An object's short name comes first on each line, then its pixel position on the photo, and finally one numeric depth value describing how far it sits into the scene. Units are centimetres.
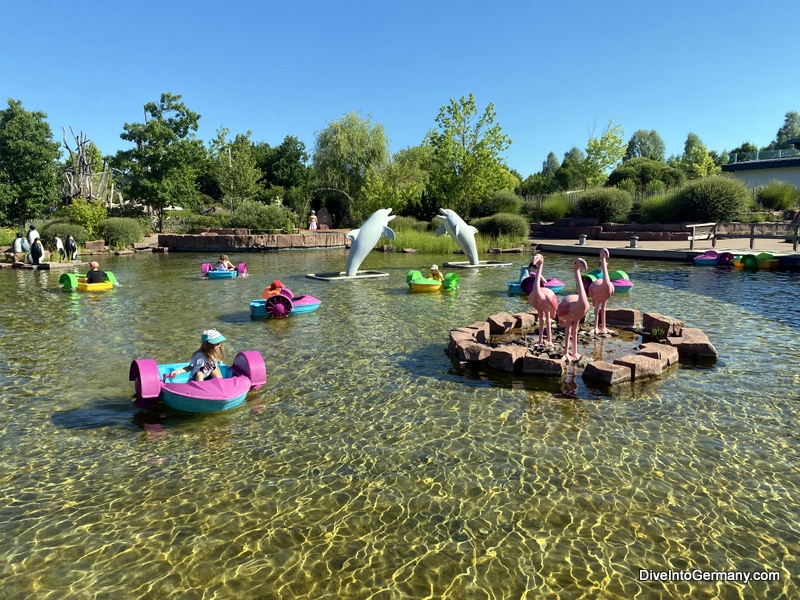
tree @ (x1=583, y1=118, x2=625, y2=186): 5459
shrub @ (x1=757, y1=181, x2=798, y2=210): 3503
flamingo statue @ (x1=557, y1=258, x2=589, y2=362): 789
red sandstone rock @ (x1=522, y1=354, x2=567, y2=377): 778
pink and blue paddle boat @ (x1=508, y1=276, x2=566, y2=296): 1359
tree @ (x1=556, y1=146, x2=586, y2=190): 5768
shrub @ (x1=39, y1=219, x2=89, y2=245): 2928
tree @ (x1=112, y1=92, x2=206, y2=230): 3797
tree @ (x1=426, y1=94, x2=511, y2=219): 3762
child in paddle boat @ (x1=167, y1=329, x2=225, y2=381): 671
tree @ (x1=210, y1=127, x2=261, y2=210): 4459
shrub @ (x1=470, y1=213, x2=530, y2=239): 3061
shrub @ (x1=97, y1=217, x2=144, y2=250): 3141
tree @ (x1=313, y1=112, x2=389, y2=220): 4375
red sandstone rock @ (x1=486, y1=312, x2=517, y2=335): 1028
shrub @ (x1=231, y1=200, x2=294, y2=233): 3441
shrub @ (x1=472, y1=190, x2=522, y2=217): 3819
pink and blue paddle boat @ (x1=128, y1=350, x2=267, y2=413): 641
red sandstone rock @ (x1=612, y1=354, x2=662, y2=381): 754
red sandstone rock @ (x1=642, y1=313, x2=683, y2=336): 941
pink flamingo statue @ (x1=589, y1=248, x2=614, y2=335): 910
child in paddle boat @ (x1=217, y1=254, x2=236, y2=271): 1925
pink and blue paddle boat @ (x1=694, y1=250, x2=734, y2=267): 2030
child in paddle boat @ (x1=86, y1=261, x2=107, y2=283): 1636
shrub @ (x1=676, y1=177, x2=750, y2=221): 3145
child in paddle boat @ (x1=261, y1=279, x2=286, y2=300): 1286
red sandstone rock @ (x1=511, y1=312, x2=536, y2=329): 1075
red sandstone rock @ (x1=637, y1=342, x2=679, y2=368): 804
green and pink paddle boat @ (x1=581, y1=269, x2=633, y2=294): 1464
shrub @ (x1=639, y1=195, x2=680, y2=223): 3284
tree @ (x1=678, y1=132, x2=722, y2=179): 5832
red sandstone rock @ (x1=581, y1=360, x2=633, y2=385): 733
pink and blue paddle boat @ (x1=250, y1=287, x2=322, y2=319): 1208
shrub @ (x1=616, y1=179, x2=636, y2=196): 4294
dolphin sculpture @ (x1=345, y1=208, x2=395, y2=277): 1798
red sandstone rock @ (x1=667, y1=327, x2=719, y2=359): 855
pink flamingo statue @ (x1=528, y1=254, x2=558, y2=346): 859
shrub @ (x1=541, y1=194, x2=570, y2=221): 3775
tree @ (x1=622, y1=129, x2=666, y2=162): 9496
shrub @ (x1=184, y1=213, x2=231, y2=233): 3794
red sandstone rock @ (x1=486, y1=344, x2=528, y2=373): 803
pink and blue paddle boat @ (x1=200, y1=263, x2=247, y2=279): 1897
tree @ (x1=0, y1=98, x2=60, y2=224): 3853
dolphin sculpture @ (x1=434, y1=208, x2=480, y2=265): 2031
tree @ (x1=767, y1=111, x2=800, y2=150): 10600
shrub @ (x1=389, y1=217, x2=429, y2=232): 3325
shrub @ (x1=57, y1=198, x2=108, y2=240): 3158
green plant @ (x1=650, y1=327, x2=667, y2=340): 948
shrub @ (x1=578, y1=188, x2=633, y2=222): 3481
